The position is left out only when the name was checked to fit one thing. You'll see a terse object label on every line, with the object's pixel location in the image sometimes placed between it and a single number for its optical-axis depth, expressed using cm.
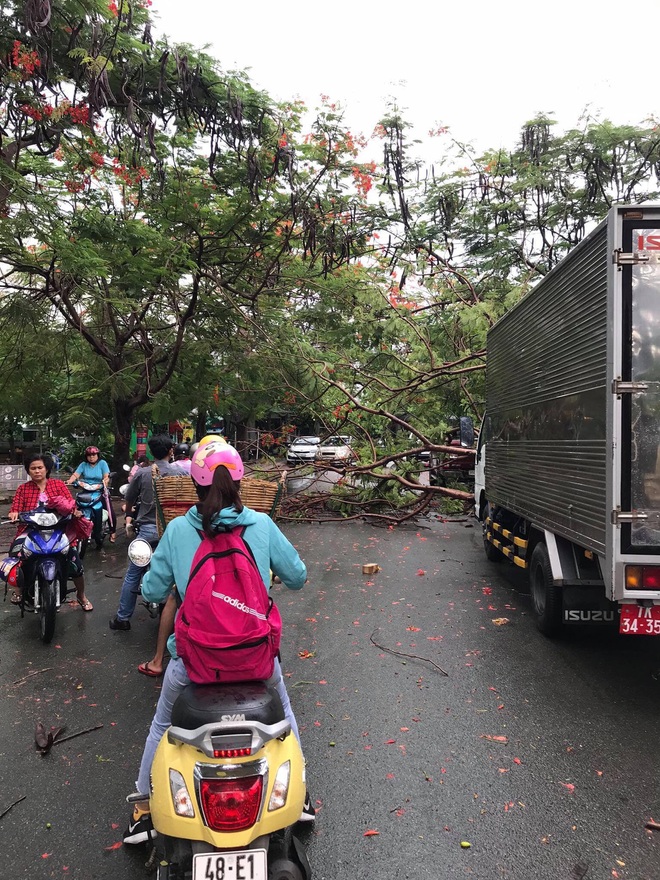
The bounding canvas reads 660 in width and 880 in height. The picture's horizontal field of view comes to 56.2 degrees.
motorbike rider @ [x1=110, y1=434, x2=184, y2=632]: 586
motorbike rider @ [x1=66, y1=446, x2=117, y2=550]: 988
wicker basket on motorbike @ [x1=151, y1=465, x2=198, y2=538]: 513
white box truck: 425
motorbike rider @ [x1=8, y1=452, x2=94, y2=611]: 584
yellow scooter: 208
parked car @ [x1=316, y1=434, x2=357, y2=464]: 1432
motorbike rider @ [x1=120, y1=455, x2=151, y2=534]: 577
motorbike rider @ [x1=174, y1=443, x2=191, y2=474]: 662
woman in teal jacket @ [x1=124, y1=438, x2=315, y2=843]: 248
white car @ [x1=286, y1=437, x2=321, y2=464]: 1489
